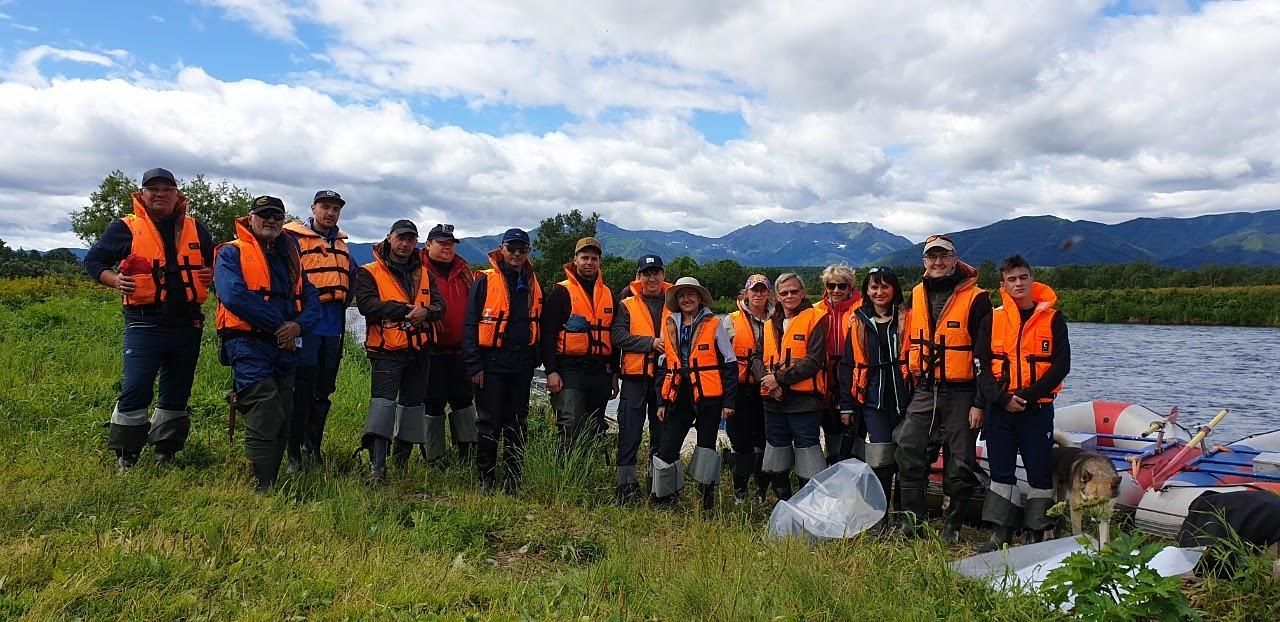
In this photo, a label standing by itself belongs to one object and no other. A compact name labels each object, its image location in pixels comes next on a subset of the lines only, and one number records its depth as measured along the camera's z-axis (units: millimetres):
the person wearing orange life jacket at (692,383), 5355
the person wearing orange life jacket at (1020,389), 4750
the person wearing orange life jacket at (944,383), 5062
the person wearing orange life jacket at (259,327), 4609
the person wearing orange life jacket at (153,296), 4777
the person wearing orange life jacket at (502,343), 5461
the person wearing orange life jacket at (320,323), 5449
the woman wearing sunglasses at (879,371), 5398
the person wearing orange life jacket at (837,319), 5707
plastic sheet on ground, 3249
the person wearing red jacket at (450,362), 5855
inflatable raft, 5254
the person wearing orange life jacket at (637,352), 5496
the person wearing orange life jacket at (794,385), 5430
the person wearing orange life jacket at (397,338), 5402
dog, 4602
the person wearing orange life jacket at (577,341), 5586
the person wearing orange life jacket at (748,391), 5836
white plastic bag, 4457
